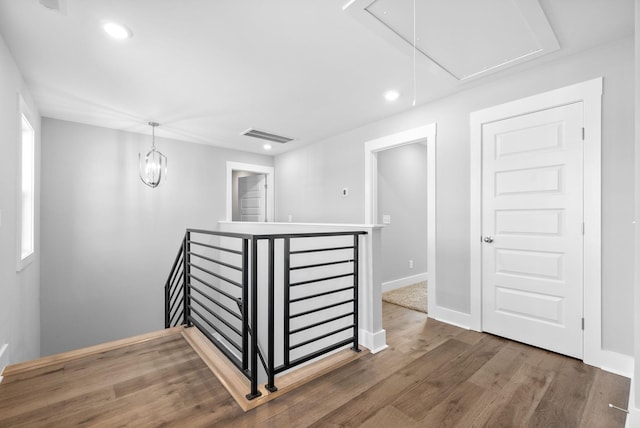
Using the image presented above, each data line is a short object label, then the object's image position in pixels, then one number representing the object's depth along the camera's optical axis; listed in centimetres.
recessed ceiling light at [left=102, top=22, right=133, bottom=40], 188
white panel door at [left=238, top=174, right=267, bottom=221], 574
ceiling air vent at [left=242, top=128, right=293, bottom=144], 425
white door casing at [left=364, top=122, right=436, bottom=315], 315
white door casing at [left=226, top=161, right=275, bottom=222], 523
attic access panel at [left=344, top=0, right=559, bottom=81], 175
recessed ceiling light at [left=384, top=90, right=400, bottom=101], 295
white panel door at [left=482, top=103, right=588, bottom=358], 227
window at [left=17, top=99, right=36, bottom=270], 303
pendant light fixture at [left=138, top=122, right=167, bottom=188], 425
